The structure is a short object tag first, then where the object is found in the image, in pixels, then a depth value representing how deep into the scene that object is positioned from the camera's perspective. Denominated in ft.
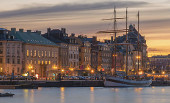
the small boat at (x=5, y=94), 323.24
